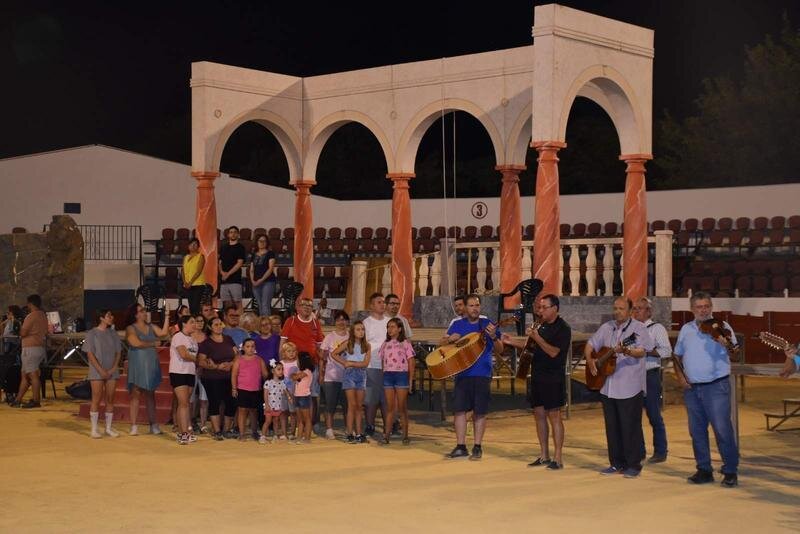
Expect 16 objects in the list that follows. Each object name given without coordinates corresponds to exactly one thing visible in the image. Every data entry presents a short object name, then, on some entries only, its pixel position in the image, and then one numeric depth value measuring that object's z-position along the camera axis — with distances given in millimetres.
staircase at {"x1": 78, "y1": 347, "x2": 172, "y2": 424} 15930
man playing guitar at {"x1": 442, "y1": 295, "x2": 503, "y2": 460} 12297
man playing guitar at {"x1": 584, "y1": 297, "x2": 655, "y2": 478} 11078
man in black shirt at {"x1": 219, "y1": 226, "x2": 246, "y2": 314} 18484
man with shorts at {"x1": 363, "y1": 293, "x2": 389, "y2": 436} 13836
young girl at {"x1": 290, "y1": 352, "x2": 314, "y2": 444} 13781
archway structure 17766
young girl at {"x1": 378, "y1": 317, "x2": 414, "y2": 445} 13484
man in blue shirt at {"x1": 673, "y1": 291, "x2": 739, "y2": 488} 10492
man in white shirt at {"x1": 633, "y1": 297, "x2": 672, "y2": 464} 12078
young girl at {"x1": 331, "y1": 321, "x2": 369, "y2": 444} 13773
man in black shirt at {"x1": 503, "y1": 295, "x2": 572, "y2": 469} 11484
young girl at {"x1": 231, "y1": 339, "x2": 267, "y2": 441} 13867
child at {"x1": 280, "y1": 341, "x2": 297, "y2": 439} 13867
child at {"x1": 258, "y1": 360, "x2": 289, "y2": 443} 13773
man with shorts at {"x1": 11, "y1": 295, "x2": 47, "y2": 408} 17844
